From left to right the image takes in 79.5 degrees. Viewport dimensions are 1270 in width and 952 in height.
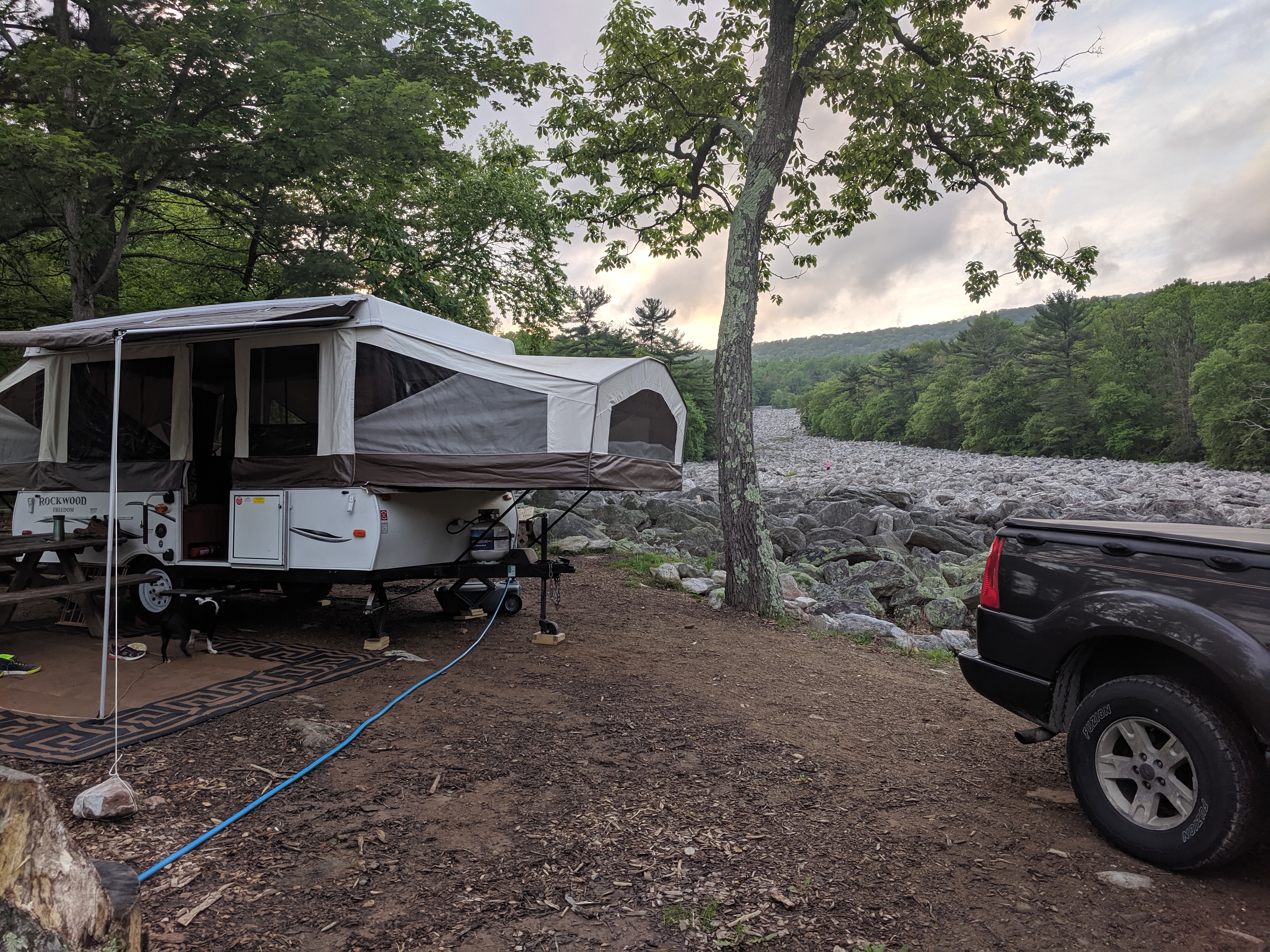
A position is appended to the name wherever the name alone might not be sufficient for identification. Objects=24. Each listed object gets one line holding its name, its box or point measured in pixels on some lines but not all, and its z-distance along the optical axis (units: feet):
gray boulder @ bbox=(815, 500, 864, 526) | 62.13
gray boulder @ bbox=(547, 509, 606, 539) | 49.62
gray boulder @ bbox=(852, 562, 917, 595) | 37.55
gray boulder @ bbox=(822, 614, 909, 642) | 28.84
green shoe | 19.38
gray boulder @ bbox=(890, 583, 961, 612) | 36.17
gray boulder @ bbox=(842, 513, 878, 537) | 56.39
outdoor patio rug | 14.65
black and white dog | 20.94
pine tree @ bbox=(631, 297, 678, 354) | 185.47
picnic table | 20.76
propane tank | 25.08
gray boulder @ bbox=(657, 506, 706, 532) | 56.95
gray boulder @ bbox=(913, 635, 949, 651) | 27.81
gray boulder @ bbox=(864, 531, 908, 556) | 51.16
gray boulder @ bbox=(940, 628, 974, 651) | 28.14
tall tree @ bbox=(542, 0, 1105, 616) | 31.78
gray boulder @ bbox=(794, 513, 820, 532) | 58.70
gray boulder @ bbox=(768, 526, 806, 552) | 50.62
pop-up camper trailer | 21.44
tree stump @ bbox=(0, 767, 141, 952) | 6.43
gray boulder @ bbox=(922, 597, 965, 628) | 33.47
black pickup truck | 10.27
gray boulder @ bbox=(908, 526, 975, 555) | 54.44
